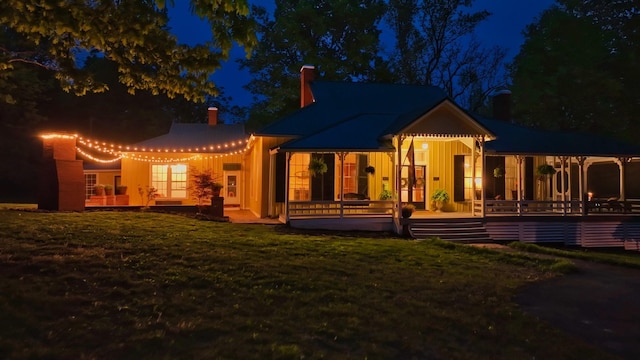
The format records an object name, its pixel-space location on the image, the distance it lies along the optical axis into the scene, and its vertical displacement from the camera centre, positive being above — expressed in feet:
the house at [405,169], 53.72 +3.74
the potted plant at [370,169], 58.13 +3.34
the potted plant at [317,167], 54.90 +3.37
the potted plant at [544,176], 60.85 +2.99
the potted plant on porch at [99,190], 71.10 +0.86
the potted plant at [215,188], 59.72 +1.03
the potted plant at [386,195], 59.93 +0.26
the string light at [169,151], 70.49 +6.87
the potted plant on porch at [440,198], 62.59 -0.08
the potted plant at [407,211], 52.65 -1.48
